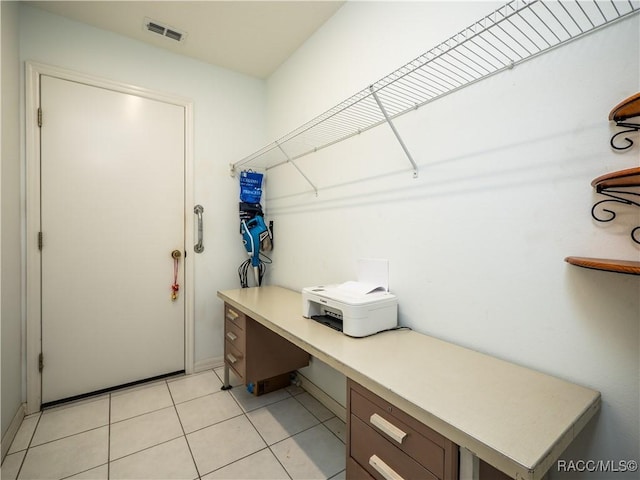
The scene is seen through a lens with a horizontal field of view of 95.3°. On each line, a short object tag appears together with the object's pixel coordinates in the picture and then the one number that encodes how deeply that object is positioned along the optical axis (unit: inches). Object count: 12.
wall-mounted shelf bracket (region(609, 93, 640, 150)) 30.6
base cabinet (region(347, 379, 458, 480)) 32.0
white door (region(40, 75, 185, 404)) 80.4
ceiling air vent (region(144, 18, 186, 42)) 83.0
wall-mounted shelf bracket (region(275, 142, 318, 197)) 85.7
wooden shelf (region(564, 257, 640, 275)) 27.9
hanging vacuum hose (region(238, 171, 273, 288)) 103.9
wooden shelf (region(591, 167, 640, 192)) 29.6
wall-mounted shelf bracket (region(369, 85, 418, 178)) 47.7
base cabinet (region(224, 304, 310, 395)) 77.0
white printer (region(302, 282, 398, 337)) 51.9
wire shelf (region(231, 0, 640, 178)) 36.4
